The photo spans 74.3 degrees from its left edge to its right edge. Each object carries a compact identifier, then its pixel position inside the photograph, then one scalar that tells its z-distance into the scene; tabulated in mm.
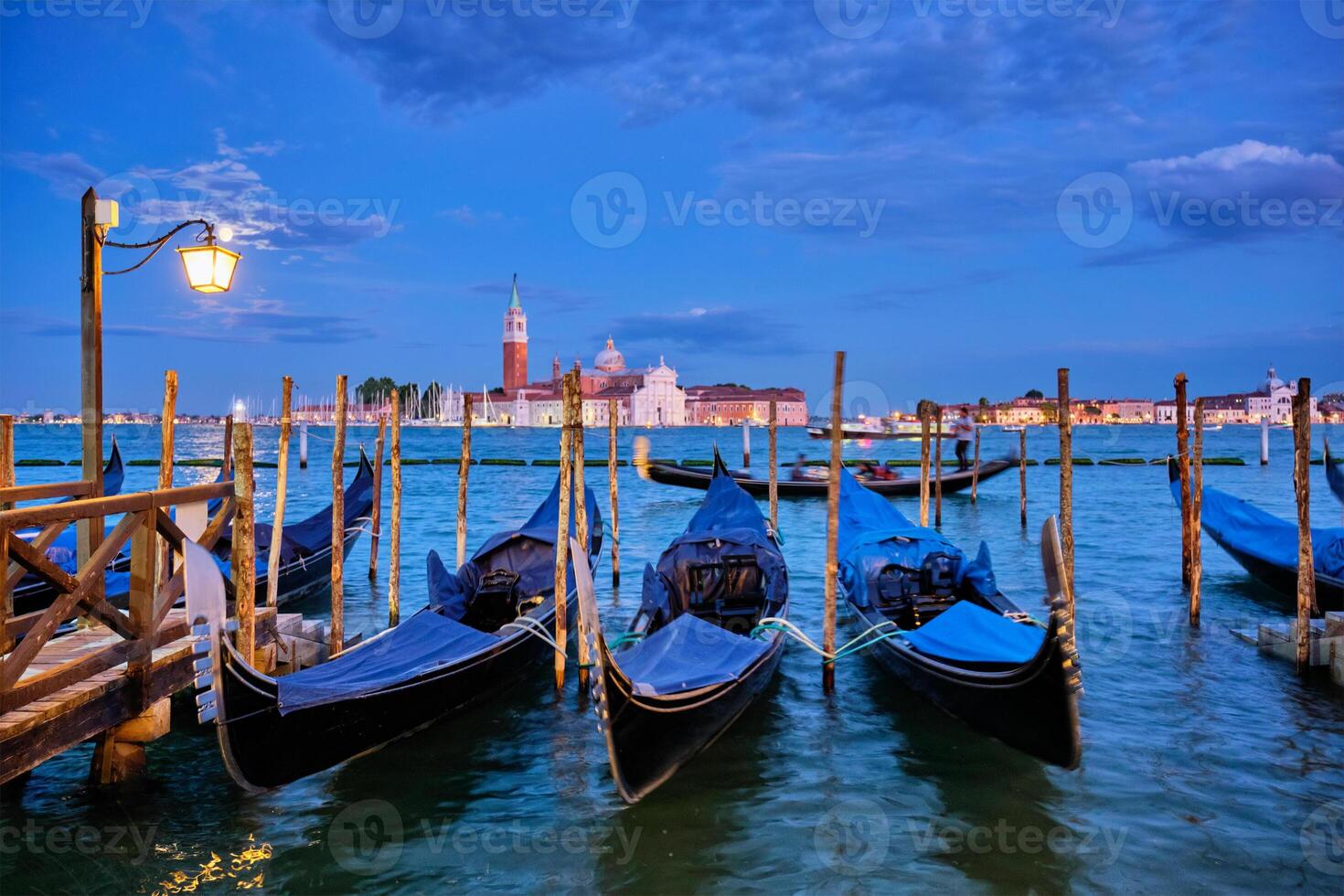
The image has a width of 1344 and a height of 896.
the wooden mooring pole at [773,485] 9213
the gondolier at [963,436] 20341
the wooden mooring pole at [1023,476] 13465
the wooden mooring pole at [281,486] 5754
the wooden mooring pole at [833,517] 4762
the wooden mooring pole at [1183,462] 7111
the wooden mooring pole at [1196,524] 6297
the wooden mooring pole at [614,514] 8523
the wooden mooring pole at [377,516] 7654
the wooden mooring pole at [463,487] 6820
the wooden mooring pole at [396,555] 6496
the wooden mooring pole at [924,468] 8895
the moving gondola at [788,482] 17641
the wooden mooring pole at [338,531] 5156
